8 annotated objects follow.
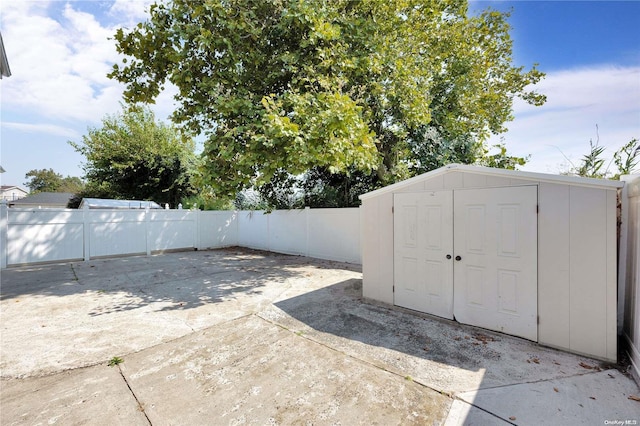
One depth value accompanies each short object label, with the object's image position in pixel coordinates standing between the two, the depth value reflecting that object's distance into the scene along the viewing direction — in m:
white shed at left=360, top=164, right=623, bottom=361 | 3.04
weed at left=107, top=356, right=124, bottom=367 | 3.10
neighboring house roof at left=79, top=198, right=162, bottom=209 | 12.33
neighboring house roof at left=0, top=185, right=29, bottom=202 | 45.43
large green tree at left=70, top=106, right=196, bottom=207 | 17.28
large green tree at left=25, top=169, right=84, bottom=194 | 47.44
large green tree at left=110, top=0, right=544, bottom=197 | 5.95
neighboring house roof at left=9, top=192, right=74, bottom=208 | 27.00
